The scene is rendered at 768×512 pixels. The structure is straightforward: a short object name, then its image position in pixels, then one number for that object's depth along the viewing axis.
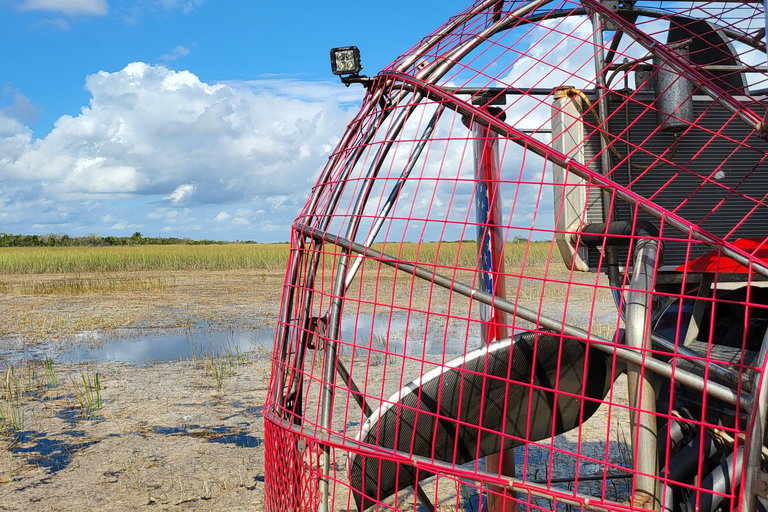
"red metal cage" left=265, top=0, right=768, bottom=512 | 1.49
